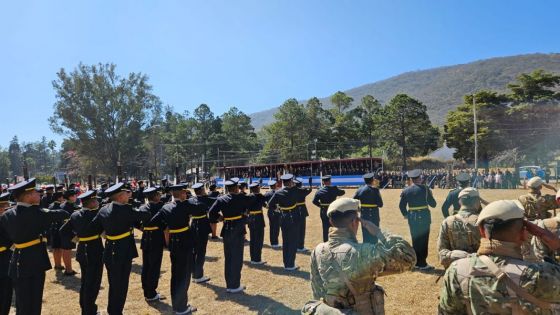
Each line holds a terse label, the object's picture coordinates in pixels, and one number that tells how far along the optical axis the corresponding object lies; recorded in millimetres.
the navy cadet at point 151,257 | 7078
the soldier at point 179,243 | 6395
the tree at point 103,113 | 47500
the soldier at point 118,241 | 5949
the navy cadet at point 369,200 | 8773
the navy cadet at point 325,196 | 9961
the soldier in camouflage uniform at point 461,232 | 4227
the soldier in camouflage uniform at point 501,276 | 2201
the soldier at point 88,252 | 6082
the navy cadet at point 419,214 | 8039
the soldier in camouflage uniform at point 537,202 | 6332
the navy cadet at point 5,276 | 5992
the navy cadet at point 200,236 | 7600
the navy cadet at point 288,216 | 8672
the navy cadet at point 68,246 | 8797
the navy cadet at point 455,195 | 7086
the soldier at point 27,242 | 5312
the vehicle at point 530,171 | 28500
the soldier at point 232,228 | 7344
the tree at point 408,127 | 49875
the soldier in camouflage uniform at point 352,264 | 2791
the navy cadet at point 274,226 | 11238
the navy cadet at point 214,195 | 11847
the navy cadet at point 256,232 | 9391
